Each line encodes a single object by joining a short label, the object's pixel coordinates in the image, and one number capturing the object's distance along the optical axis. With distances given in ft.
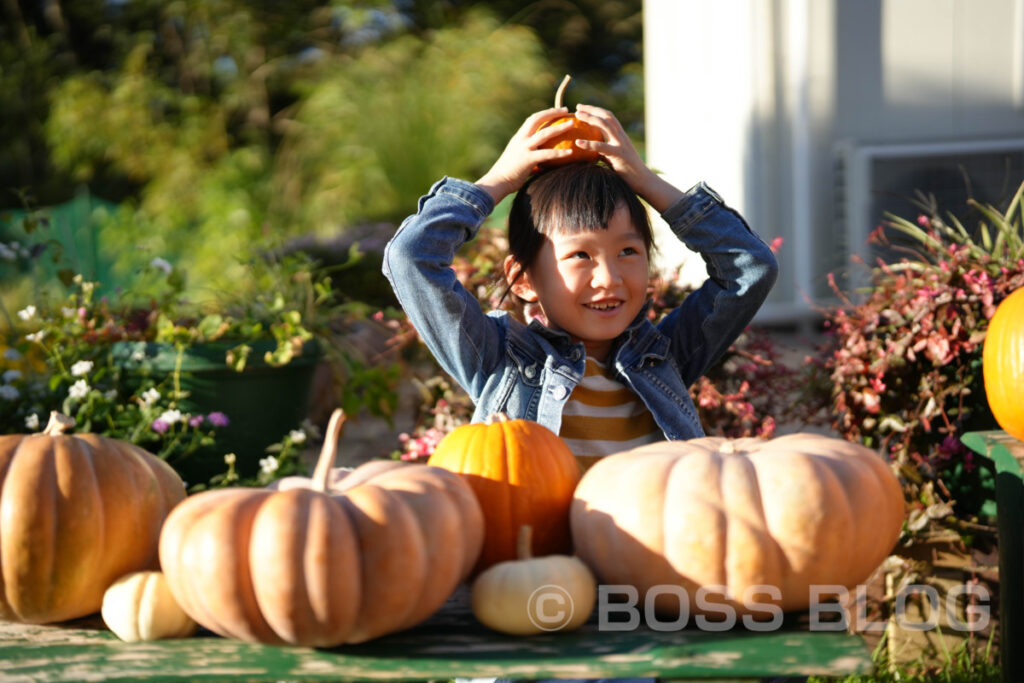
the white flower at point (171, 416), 11.56
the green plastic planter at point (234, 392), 12.45
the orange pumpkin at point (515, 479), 4.95
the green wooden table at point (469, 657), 4.08
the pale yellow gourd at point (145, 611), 4.52
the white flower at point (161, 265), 13.23
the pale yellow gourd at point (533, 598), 4.41
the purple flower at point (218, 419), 12.04
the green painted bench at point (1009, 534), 7.36
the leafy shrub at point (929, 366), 9.35
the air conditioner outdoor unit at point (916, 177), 16.28
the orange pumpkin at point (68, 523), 4.55
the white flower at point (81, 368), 11.67
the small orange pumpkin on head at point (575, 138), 6.89
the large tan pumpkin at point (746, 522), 4.37
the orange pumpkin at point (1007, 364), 7.54
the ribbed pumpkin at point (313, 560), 4.09
